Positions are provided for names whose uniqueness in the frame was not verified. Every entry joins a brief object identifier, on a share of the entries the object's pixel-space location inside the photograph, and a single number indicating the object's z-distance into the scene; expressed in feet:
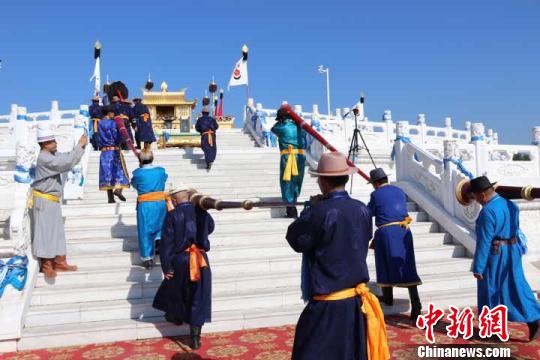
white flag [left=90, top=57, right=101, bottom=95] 61.82
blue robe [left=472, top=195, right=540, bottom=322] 14.64
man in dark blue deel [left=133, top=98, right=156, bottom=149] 42.96
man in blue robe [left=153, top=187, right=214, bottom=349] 15.64
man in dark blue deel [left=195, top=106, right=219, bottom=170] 36.65
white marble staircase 17.17
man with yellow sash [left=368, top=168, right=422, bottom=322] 17.76
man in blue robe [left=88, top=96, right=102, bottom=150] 42.01
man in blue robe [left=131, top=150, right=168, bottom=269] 19.69
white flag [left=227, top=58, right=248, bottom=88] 69.67
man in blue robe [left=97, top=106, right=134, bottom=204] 28.07
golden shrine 98.94
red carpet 14.71
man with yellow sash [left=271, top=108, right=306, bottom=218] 25.41
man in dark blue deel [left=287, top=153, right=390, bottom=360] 9.28
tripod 31.81
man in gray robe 18.72
